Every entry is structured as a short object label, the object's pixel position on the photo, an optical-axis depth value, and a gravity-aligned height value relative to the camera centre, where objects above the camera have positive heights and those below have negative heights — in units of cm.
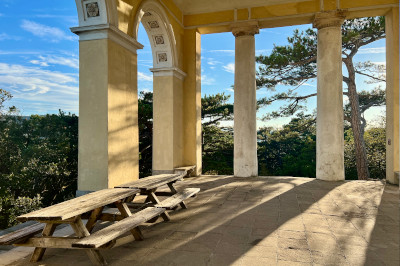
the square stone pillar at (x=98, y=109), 514 +48
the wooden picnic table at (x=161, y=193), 407 -94
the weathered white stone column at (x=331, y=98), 832 +106
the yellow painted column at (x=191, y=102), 944 +110
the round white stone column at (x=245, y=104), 905 +97
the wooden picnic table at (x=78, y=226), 253 -98
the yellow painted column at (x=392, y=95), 768 +108
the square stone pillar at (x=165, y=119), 868 +47
